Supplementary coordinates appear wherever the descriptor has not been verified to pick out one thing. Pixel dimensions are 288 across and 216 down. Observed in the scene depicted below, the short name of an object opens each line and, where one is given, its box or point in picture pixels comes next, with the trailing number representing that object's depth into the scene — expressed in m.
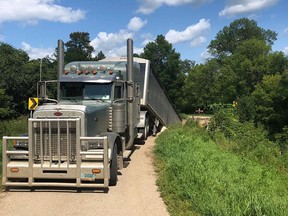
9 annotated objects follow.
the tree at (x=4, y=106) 18.86
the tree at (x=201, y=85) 47.75
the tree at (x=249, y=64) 39.84
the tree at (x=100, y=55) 57.28
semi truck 5.70
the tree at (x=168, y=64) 48.42
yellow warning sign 11.55
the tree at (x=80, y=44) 59.41
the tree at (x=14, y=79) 23.05
